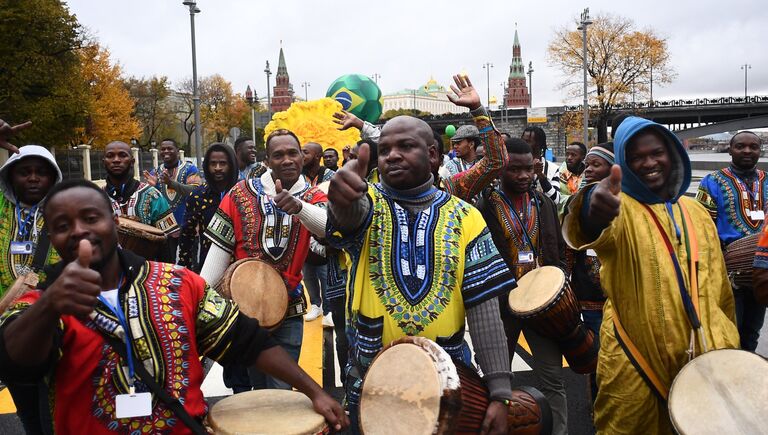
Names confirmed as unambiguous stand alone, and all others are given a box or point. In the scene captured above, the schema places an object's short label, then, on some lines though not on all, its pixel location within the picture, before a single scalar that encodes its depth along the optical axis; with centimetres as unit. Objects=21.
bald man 267
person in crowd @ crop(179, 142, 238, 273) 532
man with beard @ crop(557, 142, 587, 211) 860
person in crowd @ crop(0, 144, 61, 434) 422
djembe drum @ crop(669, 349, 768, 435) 257
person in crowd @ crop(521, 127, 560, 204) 606
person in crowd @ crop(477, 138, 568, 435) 455
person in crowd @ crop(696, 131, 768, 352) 552
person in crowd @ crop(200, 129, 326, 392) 426
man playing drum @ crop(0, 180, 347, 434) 217
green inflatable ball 1772
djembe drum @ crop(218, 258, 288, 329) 389
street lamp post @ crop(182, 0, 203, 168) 1995
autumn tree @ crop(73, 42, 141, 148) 4555
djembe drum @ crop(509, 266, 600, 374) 398
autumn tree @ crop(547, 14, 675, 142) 4384
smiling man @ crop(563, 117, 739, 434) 289
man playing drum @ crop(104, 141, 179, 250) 568
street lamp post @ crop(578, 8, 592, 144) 3166
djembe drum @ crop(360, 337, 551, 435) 232
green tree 2917
